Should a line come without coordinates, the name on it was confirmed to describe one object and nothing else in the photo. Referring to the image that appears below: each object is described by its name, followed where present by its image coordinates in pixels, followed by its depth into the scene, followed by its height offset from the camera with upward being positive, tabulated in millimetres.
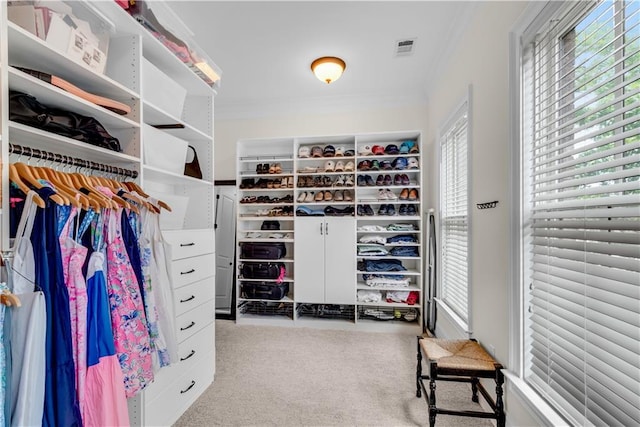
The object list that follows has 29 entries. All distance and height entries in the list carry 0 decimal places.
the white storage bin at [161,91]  1617 +809
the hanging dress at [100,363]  1069 -556
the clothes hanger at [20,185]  964 +122
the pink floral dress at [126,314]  1245 -422
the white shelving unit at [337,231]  3250 -112
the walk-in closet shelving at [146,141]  1095 +407
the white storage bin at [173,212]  1820 +64
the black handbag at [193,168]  2121 +404
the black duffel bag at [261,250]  3393 -350
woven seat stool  1478 -793
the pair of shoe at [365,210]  3295 +138
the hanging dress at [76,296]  1033 -284
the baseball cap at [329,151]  3400 +852
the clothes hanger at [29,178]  996 +151
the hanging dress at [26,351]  866 -409
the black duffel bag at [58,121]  1072 +418
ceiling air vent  2432 +1562
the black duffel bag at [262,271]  3375 -595
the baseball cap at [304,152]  3459 +857
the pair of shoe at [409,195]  3256 +315
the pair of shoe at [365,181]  3309 +482
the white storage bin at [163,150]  1653 +447
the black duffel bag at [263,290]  3376 -834
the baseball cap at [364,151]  3365 +852
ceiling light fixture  2574 +1430
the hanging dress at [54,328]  941 -369
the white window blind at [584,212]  903 +41
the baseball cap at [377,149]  3330 +861
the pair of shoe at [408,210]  3280 +139
